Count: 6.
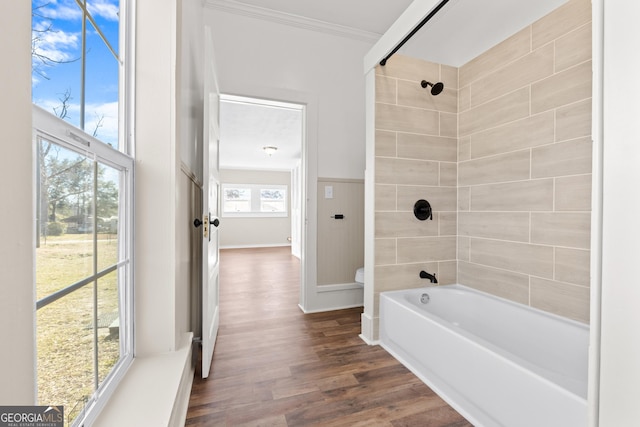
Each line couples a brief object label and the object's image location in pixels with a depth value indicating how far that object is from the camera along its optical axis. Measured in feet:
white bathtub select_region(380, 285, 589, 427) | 3.19
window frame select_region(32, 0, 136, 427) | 2.92
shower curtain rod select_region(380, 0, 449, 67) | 4.56
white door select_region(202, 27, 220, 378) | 4.78
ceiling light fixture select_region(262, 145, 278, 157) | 17.06
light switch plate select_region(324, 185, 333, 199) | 8.52
